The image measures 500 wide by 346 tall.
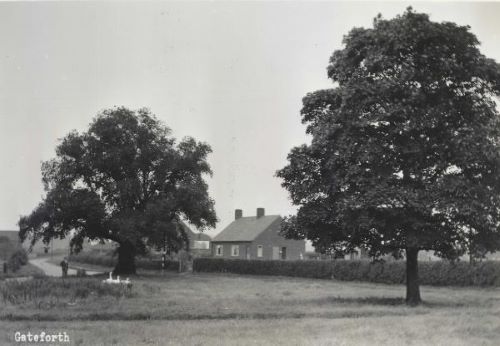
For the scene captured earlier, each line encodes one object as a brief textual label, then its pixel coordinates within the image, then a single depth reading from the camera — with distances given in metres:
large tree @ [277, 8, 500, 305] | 21.05
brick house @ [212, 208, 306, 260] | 71.25
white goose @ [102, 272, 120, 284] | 25.88
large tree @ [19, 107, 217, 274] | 42.53
